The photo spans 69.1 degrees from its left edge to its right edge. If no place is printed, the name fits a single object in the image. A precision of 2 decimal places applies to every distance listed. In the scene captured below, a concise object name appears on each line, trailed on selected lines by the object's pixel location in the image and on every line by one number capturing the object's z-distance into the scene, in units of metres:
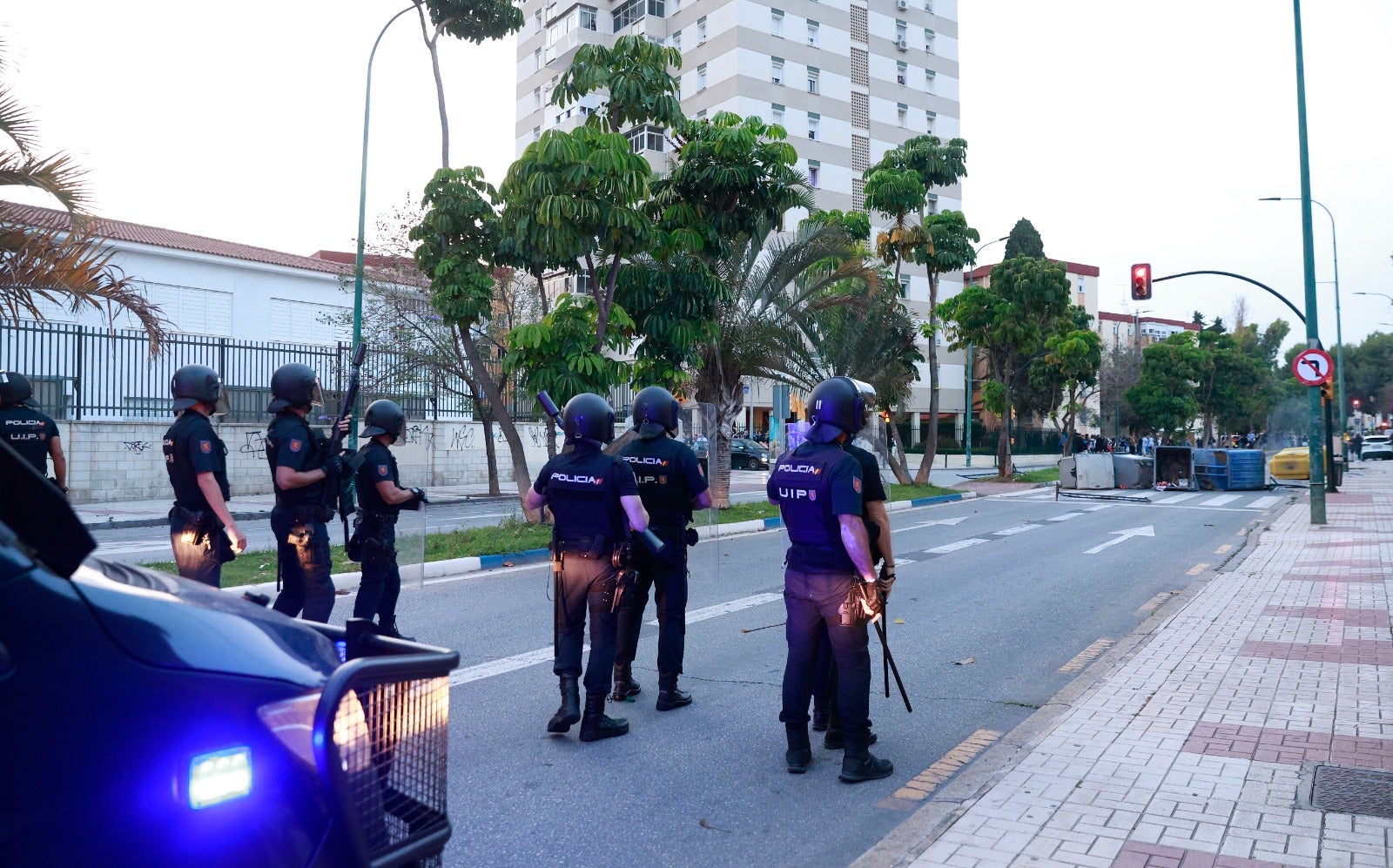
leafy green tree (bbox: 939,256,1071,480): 36.47
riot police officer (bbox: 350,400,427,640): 6.81
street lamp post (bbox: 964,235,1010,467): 46.97
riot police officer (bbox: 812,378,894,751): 5.17
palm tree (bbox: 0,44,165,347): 7.22
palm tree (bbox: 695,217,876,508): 19.28
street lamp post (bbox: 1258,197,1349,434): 36.91
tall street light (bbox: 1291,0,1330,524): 17.72
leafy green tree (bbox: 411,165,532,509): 14.76
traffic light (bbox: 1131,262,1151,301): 24.98
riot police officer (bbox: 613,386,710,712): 6.35
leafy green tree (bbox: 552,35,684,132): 14.73
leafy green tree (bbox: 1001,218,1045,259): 55.28
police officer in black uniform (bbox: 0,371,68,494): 7.45
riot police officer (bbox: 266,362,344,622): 6.28
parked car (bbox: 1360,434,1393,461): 62.78
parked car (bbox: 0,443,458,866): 1.53
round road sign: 16.58
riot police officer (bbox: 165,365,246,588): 5.95
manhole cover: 4.43
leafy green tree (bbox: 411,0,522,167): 18.02
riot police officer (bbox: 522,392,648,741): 5.61
